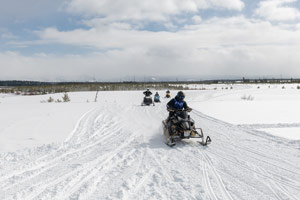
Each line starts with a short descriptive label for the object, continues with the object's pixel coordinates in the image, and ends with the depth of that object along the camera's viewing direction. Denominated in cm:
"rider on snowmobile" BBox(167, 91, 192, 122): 828
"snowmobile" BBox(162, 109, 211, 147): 707
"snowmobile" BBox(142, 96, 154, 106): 1978
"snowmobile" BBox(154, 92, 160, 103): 2267
